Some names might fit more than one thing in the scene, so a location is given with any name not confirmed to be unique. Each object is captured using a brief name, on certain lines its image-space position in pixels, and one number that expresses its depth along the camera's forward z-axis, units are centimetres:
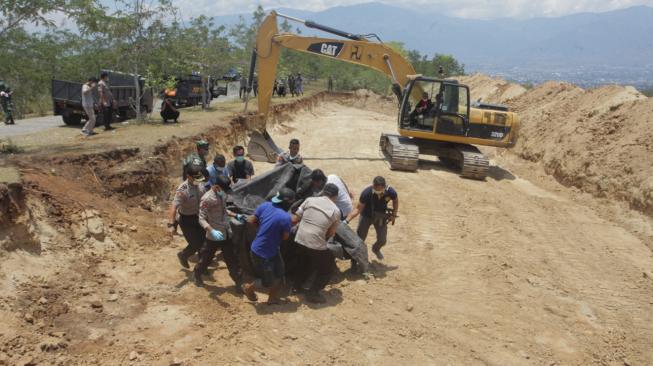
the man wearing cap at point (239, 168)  866
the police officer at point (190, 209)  662
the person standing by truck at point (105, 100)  1346
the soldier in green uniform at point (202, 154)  800
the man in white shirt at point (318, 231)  639
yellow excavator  1488
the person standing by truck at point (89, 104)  1248
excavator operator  1542
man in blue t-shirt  615
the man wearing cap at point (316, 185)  725
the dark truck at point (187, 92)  2475
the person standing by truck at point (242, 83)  2884
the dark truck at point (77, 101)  1490
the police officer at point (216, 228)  646
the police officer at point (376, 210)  770
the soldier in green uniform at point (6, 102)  1562
